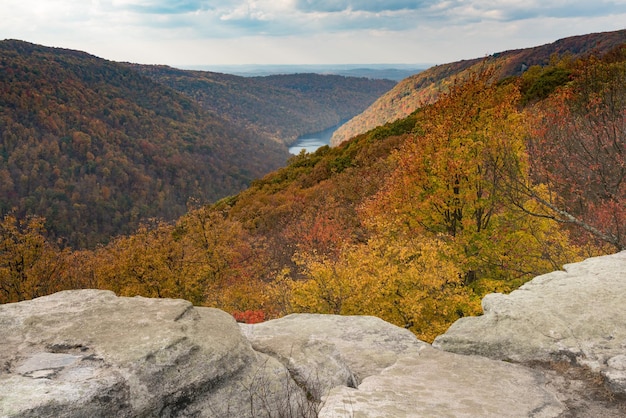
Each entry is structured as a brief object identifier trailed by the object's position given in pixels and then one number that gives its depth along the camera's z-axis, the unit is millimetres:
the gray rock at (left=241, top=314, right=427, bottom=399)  8469
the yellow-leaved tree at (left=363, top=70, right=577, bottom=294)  20312
